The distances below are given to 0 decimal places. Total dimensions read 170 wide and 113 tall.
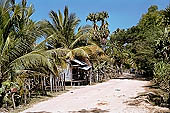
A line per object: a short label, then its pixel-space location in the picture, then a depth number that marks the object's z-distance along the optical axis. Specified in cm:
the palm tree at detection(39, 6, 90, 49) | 2386
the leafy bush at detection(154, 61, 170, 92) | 1419
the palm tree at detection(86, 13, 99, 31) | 3769
